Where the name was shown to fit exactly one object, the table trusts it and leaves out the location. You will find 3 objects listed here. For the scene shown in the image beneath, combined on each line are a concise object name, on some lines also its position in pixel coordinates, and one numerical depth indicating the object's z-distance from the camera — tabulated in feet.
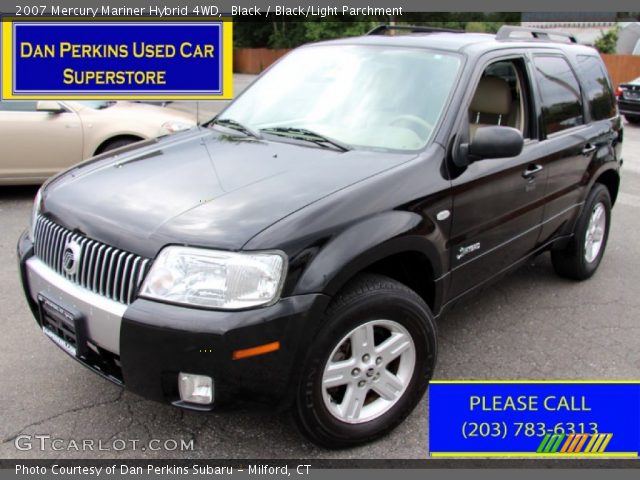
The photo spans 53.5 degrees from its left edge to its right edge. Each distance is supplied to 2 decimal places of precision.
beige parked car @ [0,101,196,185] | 22.86
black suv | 8.02
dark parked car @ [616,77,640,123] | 51.52
